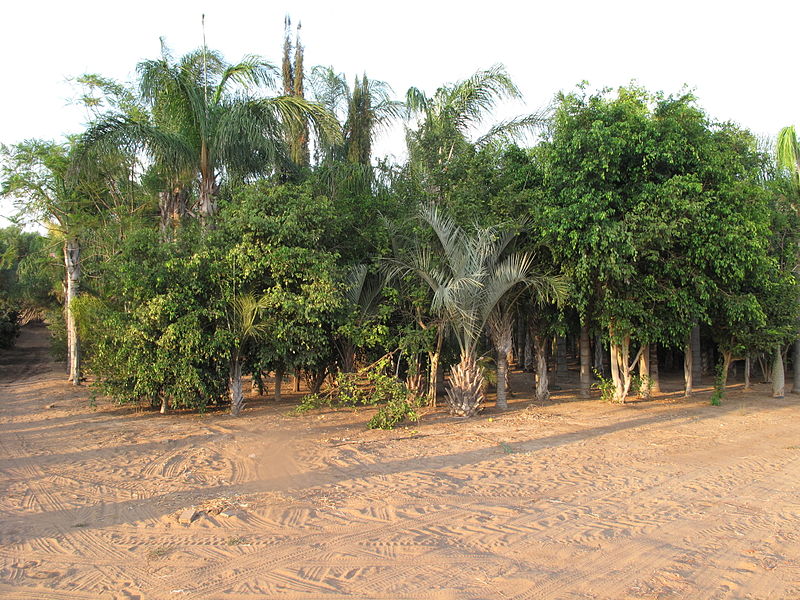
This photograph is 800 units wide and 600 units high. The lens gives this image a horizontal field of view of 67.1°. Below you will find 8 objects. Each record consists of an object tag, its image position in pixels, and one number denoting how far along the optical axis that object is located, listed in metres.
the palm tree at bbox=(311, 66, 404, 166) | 16.69
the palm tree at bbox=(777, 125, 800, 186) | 14.71
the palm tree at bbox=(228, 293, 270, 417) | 10.95
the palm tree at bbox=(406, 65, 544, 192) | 14.14
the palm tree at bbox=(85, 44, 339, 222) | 12.28
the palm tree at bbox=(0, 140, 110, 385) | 17.11
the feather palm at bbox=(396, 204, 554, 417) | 10.88
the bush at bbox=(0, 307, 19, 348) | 28.75
